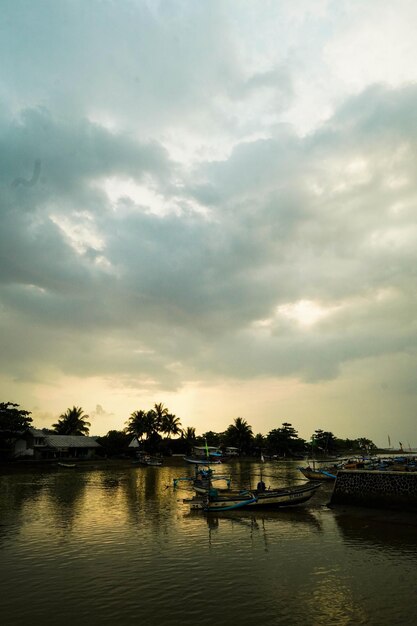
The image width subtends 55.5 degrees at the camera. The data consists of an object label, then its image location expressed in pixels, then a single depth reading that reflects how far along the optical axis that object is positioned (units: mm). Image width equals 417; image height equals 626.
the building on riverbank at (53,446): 84562
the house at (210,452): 117750
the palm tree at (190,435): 123088
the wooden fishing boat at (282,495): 32094
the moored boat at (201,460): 93512
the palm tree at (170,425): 116250
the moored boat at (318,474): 52125
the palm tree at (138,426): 112894
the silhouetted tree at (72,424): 104000
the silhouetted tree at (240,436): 133375
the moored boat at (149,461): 90556
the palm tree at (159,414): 115312
